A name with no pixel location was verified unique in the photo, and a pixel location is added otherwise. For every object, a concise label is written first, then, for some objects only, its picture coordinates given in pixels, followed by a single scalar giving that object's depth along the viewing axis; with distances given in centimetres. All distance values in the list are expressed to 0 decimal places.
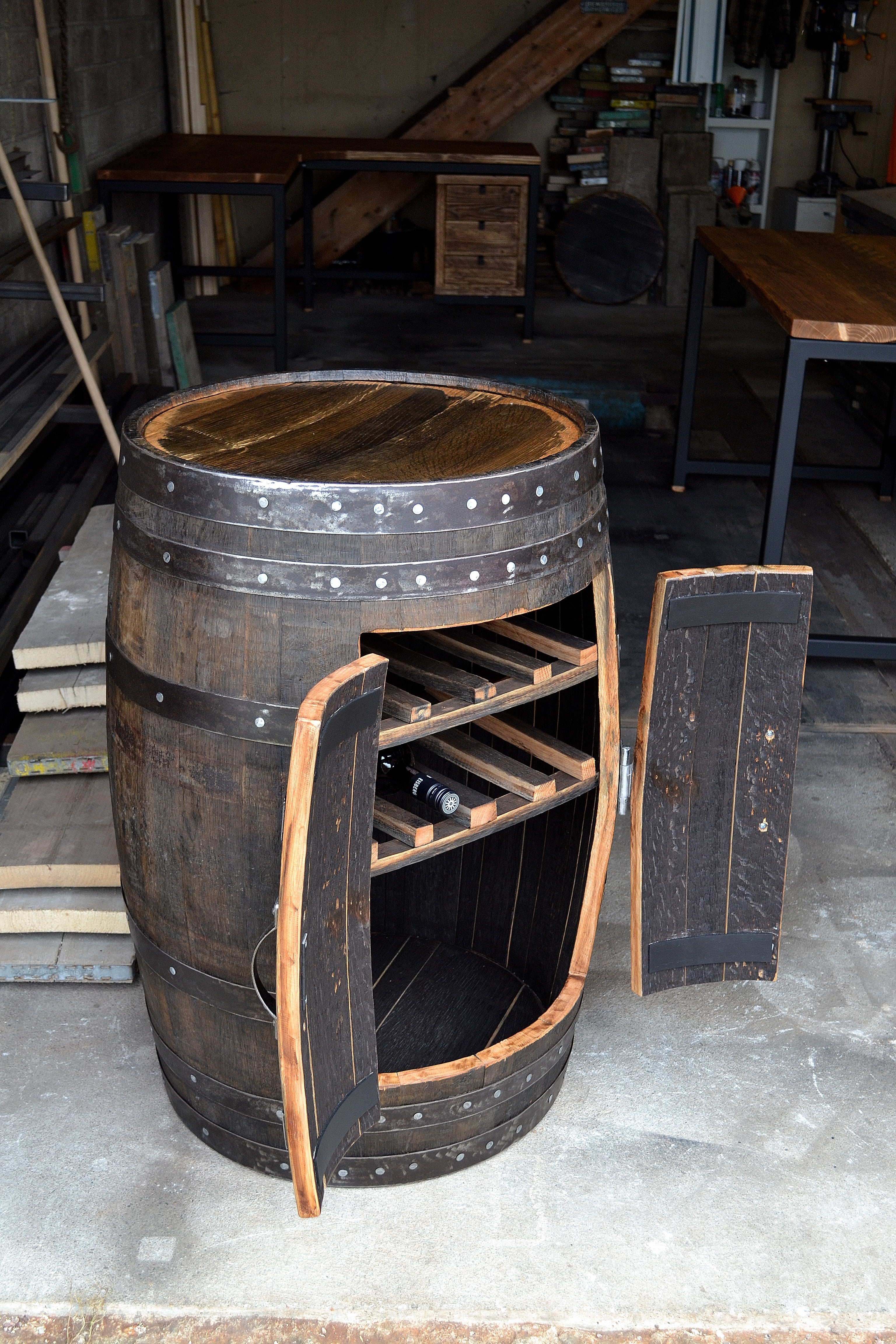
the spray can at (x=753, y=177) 877
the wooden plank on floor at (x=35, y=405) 314
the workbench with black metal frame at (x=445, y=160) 673
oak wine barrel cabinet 161
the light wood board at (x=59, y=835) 239
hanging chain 443
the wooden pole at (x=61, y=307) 317
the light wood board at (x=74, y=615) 267
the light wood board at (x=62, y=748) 264
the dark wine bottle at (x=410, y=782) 186
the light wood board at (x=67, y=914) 238
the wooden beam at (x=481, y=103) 778
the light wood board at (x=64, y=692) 268
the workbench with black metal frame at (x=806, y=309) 295
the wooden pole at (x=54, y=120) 418
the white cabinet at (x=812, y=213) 842
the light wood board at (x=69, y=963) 236
